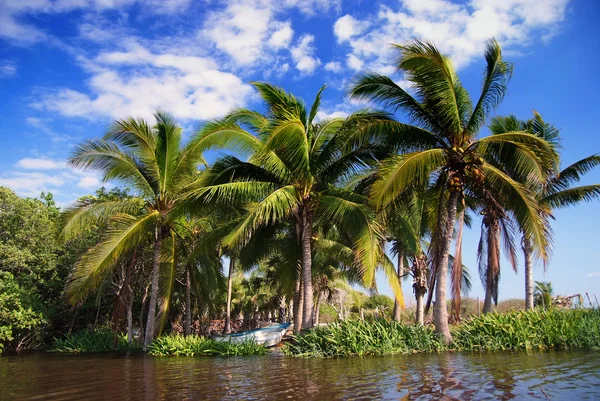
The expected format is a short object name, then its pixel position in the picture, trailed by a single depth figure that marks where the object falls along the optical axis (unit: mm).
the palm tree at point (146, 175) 18141
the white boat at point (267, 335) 23664
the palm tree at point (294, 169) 15102
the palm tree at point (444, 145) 14008
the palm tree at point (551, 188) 20234
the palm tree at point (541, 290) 32559
